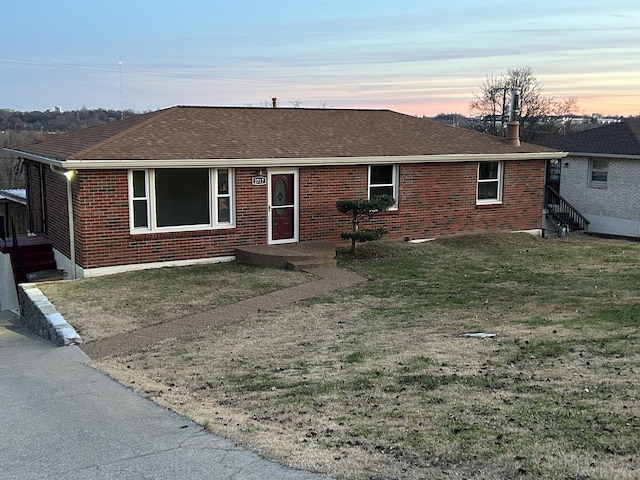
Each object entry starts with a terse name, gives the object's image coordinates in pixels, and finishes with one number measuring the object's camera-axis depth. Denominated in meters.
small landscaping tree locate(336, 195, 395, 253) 15.88
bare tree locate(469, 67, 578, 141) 52.41
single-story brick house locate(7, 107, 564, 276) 14.50
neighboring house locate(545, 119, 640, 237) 23.12
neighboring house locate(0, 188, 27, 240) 21.41
